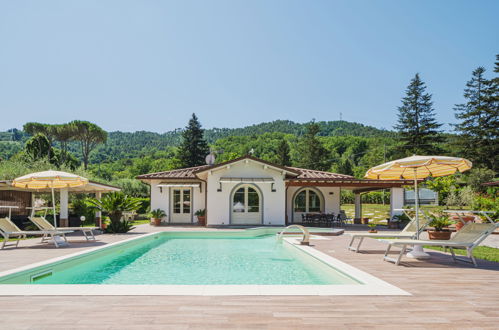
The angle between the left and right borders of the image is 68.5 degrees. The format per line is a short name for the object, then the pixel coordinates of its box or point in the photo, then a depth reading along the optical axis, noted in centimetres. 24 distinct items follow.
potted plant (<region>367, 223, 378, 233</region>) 1942
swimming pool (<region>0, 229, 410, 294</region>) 605
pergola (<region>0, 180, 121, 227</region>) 1481
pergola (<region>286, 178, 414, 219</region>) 1967
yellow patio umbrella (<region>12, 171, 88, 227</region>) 1092
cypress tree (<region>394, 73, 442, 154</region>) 4509
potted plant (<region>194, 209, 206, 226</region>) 2011
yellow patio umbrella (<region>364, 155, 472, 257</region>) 792
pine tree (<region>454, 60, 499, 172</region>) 3928
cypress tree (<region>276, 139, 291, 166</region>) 4956
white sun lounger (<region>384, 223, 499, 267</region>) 692
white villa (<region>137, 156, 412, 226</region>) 1933
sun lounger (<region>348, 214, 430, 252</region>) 859
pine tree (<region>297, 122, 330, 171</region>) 4869
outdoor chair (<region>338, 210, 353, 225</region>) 1979
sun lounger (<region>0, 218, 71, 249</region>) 969
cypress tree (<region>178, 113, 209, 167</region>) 4728
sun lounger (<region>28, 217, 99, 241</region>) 1056
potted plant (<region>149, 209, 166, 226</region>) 1962
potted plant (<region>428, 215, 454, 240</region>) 1000
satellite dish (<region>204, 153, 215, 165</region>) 2259
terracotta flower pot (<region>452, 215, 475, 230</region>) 1575
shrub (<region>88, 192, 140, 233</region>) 1501
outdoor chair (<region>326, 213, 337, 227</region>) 1922
